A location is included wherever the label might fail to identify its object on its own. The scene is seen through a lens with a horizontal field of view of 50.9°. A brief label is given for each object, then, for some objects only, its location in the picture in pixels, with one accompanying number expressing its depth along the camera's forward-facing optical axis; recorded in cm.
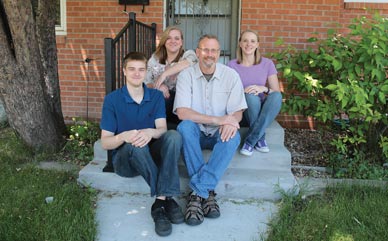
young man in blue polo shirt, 287
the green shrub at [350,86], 345
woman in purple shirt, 351
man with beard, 302
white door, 551
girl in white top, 359
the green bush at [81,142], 406
